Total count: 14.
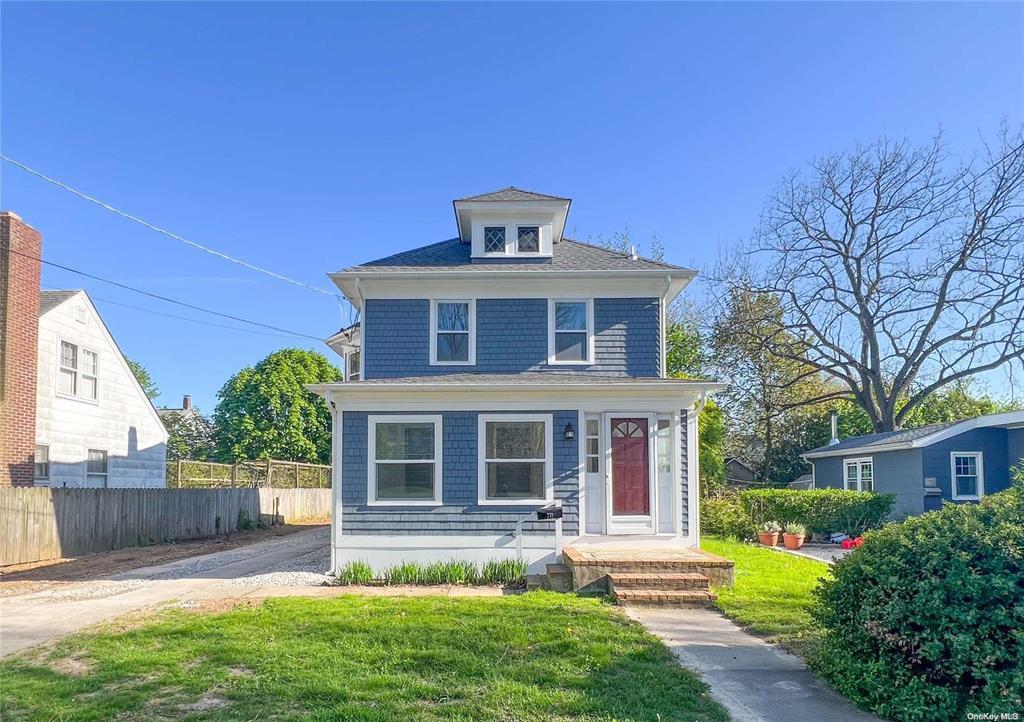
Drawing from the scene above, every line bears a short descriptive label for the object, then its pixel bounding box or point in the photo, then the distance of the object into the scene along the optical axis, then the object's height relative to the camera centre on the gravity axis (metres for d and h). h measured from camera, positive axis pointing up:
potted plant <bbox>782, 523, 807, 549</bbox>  15.52 -2.71
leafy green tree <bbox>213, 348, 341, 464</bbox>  32.78 +0.22
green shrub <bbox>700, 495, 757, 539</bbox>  17.02 -2.57
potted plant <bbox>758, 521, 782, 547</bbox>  15.74 -2.70
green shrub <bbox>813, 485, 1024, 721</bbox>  4.16 -1.30
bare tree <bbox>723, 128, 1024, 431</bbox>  22.44 +4.80
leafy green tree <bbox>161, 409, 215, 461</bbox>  35.78 -0.93
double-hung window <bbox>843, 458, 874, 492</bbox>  20.53 -1.71
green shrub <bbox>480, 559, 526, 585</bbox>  10.28 -2.36
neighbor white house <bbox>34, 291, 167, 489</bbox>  15.63 +0.33
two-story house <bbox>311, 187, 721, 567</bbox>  10.66 +0.21
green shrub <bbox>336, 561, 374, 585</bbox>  10.24 -2.39
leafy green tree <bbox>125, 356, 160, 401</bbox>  47.53 +3.11
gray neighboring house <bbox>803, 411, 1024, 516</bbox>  17.69 -1.04
